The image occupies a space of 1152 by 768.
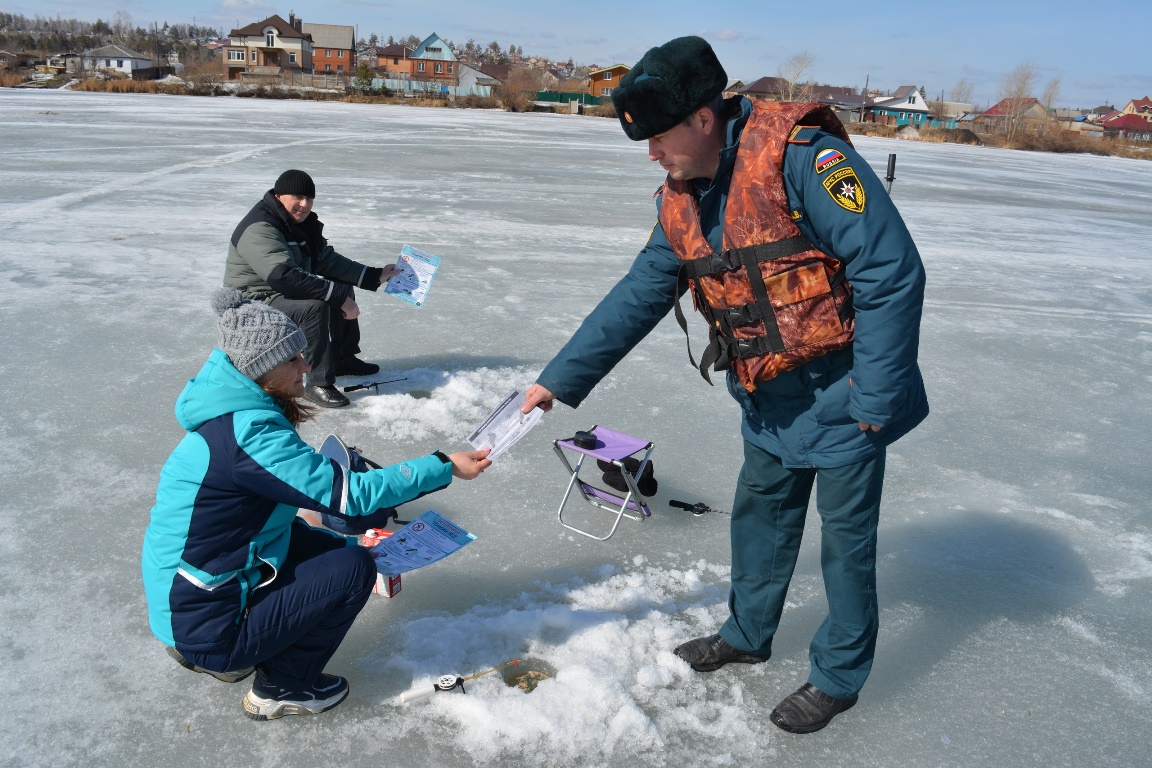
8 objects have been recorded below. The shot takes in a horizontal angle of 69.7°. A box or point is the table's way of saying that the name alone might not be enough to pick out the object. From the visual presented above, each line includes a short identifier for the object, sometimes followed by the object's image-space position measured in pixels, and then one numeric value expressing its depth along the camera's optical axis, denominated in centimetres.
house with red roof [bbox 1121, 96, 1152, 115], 12244
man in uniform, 202
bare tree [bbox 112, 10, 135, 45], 14615
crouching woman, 213
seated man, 450
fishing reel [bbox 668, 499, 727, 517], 362
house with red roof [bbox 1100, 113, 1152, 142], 8806
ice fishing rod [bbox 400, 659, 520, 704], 246
